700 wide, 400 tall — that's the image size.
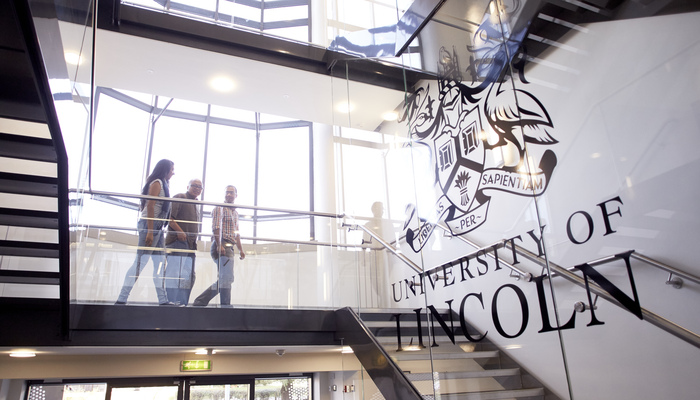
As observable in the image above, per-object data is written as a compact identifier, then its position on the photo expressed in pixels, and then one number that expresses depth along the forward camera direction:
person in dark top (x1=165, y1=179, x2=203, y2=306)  4.90
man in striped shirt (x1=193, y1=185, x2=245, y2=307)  5.04
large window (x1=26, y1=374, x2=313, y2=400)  6.91
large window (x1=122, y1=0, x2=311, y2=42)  6.06
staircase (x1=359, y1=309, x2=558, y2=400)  2.18
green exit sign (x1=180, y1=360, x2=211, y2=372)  6.59
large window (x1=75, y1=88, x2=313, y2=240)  9.41
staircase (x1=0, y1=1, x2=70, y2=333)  2.13
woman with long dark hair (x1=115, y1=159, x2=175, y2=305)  4.82
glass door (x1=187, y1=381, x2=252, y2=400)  7.40
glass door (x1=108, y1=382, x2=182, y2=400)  7.02
